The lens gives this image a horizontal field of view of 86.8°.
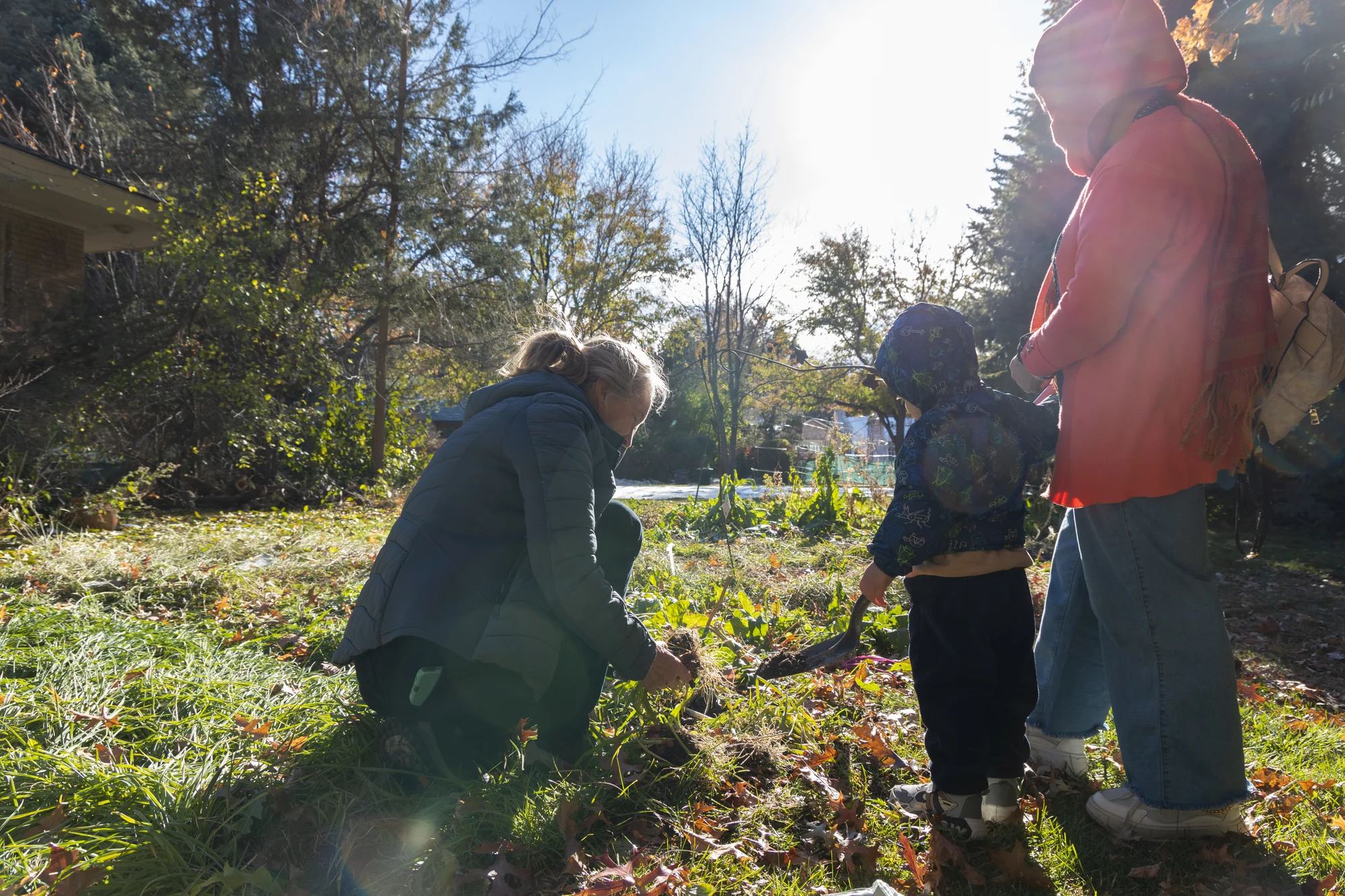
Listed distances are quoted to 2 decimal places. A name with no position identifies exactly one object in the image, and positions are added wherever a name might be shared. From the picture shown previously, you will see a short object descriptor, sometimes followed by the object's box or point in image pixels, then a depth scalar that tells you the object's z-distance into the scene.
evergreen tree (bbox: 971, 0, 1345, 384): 7.12
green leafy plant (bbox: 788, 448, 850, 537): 7.40
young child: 1.73
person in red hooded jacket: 1.58
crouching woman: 1.80
